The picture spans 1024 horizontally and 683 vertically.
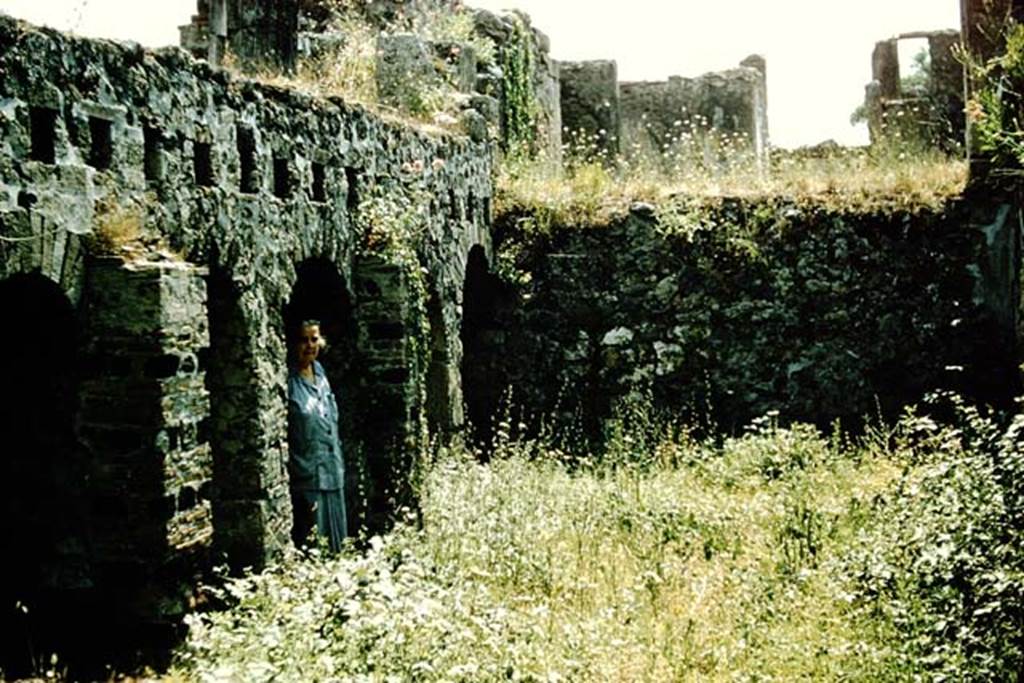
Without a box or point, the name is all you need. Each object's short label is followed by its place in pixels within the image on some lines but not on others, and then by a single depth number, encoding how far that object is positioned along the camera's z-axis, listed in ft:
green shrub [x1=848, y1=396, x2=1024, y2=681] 17.67
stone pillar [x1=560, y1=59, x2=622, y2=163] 53.98
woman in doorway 25.43
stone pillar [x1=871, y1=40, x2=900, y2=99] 62.34
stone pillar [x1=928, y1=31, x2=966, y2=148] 55.93
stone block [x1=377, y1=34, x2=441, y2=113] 37.55
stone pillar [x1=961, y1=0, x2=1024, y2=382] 38.29
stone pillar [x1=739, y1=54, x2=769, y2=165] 56.24
